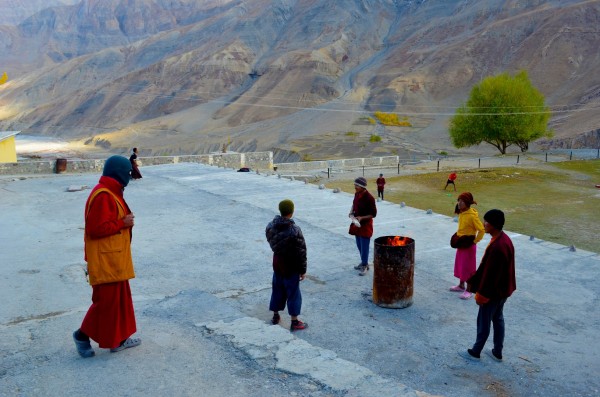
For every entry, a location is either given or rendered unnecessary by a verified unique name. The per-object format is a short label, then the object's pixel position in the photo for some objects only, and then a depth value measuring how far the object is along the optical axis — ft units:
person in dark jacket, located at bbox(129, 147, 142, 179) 55.47
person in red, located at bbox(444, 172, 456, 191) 86.76
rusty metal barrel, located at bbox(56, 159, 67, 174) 71.41
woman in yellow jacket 21.71
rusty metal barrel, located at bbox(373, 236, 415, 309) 20.66
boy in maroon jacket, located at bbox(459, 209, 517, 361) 16.28
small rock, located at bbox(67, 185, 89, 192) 49.75
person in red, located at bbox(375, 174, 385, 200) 73.20
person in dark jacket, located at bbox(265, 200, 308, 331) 18.10
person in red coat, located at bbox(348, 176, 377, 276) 24.39
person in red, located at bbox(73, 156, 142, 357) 14.66
